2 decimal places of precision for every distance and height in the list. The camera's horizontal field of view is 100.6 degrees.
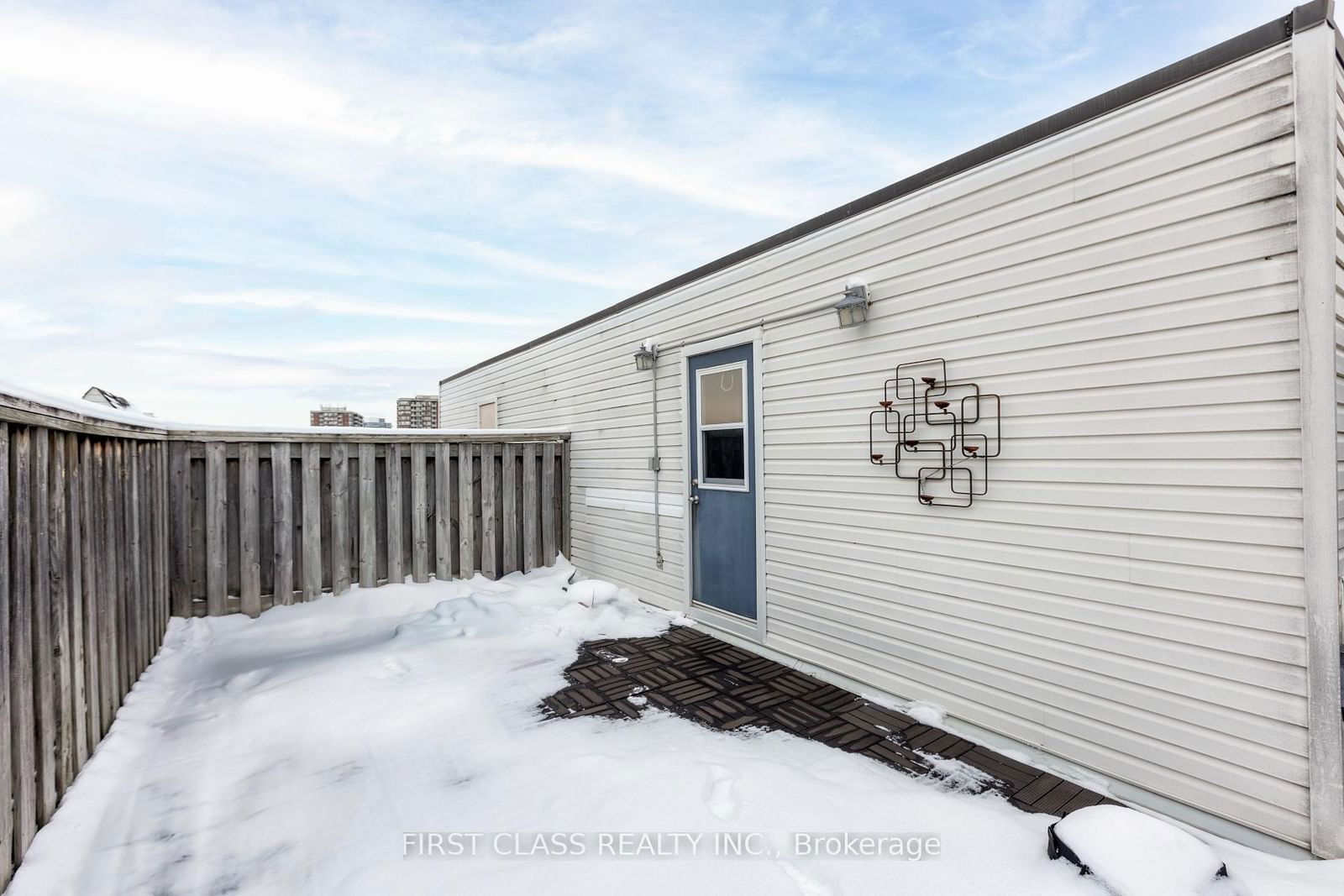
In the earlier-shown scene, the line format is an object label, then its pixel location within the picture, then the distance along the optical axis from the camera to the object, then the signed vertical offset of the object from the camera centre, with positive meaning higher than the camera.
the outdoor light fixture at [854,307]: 3.22 +0.80
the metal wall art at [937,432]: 2.73 +0.04
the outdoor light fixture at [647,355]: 5.01 +0.82
